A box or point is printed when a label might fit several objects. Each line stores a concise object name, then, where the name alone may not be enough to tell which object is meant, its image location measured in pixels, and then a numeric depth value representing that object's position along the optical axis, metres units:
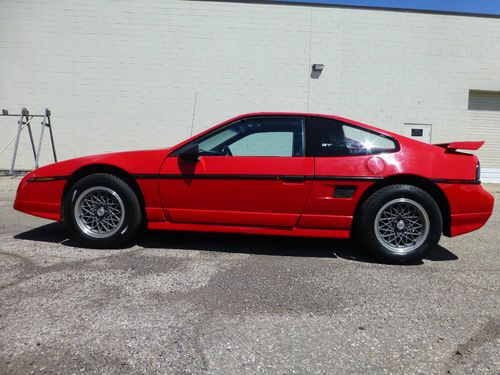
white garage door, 11.33
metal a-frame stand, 10.26
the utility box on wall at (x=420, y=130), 11.03
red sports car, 3.77
